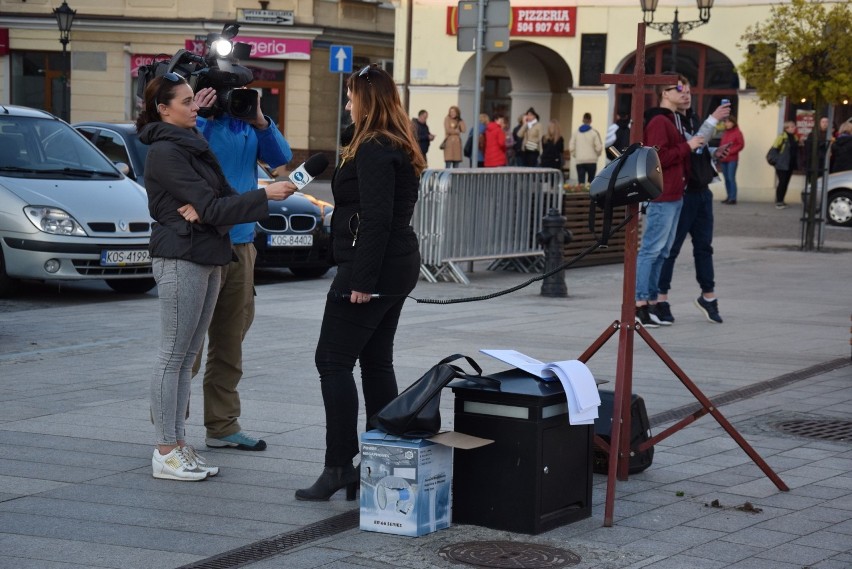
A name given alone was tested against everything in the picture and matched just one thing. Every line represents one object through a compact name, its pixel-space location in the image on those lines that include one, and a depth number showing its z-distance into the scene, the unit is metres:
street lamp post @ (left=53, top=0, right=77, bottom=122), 34.47
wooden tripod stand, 5.93
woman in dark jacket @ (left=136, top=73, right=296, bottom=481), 5.90
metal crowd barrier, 14.70
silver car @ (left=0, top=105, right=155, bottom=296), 12.45
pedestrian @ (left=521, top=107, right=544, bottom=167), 31.23
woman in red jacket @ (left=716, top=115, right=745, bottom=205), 30.88
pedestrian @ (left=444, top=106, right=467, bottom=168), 31.73
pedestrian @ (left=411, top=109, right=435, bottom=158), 32.31
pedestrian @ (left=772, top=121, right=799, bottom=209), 30.11
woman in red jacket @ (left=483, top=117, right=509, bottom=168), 29.31
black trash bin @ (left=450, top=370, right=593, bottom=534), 5.36
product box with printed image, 5.32
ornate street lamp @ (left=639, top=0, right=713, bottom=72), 24.28
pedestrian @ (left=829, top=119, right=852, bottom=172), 28.44
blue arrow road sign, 27.08
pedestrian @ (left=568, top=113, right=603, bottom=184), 30.84
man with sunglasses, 10.97
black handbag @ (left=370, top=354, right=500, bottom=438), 5.36
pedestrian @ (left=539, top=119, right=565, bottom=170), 31.45
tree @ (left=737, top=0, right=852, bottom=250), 20.30
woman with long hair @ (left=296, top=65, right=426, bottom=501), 5.61
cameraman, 6.55
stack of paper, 5.43
